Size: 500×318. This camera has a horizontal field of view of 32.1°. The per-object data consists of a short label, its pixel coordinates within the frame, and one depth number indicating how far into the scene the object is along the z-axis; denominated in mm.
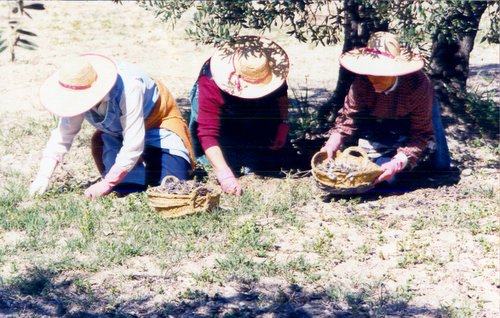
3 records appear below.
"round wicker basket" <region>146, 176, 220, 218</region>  5023
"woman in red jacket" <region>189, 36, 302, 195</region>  5586
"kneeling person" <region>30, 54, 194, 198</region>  5188
